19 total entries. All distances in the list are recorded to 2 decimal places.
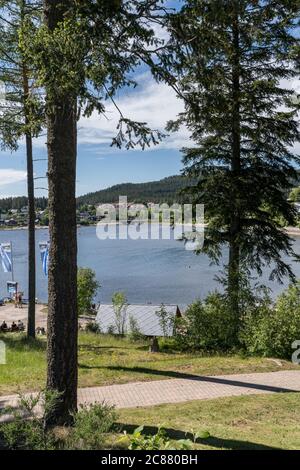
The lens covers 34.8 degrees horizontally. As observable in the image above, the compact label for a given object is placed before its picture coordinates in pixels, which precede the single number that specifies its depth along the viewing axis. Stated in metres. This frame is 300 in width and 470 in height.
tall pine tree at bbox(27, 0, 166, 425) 5.23
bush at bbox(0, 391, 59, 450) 5.10
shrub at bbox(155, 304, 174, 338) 16.03
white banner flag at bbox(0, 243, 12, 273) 32.25
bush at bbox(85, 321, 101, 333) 26.72
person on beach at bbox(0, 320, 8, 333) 23.69
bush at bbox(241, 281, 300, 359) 12.54
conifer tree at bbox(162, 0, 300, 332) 12.98
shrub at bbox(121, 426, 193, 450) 3.24
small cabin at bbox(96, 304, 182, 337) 25.62
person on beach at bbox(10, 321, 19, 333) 24.40
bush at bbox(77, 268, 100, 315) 38.84
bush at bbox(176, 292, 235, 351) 14.20
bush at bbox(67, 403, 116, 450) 4.95
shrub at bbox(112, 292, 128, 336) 26.72
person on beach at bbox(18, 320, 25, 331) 25.57
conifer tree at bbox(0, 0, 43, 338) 12.20
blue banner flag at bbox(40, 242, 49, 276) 25.28
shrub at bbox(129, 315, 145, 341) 21.22
